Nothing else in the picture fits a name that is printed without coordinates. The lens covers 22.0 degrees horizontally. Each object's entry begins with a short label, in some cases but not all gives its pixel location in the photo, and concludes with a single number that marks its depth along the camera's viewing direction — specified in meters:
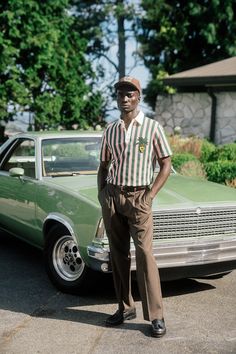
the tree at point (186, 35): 23.75
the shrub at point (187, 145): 13.28
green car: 5.09
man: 4.41
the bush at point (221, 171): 10.15
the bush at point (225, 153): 11.71
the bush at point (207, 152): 12.55
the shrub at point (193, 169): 10.63
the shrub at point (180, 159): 11.27
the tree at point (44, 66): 19.56
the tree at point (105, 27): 29.04
